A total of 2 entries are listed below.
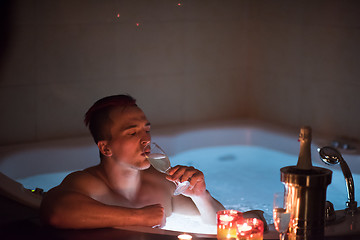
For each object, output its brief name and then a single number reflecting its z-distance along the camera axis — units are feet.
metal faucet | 6.05
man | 5.60
